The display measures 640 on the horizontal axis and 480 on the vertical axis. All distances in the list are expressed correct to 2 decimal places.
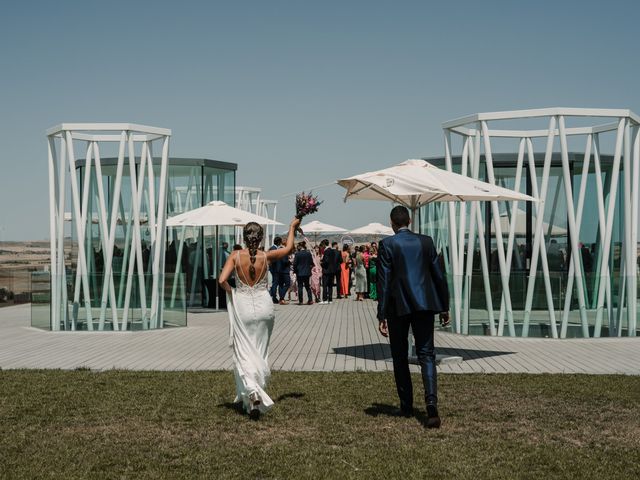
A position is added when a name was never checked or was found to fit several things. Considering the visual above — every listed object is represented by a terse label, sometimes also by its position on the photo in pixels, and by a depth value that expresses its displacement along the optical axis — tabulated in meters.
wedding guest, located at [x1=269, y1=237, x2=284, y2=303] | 25.20
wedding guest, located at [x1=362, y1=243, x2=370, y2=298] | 28.25
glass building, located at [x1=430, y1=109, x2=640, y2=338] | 15.55
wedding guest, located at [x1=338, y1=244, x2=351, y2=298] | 29.56
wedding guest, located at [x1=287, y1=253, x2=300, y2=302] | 28.18
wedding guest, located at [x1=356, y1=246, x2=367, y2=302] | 27.61
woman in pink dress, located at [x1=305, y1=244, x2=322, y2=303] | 26.65
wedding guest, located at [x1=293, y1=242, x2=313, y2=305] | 25.28
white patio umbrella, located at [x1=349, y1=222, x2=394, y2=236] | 37.06
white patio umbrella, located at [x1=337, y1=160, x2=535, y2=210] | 11.91
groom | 8.03
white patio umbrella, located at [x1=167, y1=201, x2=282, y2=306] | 20.44
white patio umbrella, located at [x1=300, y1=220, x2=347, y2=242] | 35.53
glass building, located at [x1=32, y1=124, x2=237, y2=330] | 17.20
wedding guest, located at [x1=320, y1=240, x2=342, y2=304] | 26.45
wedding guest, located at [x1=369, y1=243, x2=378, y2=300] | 26.55
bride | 8.45
